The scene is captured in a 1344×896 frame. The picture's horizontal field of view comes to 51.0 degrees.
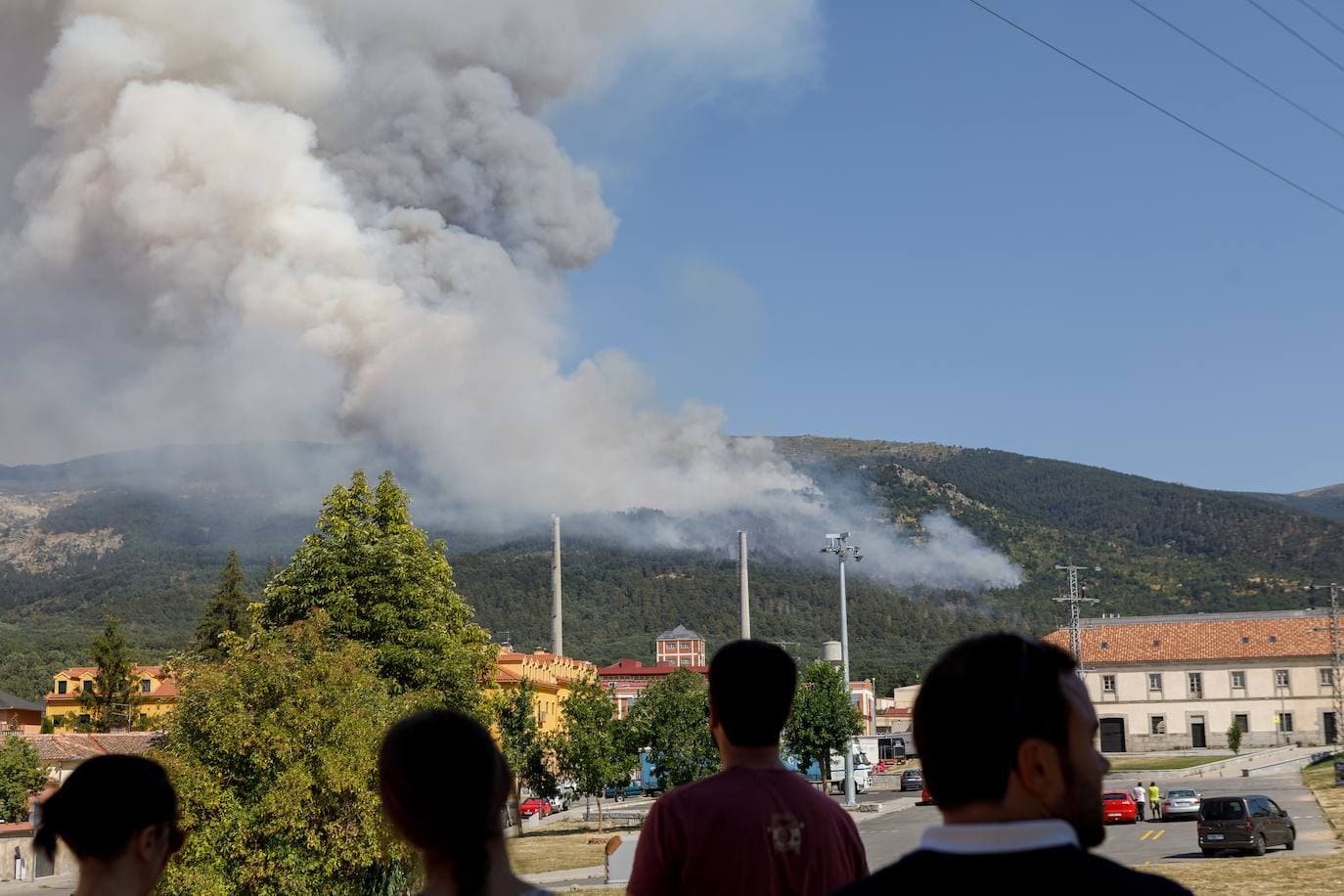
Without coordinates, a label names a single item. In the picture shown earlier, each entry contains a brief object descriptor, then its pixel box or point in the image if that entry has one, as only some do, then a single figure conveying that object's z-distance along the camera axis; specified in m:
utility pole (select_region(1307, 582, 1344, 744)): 87.69
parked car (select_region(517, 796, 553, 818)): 70.19
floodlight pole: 51.76
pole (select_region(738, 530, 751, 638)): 66.44
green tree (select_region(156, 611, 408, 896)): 22.58
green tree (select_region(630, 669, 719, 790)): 61.75
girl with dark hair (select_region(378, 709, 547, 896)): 3.06
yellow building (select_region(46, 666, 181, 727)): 83.19
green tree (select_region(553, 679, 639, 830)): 59.56
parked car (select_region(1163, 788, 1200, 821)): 45.47
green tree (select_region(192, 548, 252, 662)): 73.88
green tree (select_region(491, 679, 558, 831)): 63.22
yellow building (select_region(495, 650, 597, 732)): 92.00
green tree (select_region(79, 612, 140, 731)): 80.19
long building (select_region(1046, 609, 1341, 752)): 100.12
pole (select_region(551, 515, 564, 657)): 84.81
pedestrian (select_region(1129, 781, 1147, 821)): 48.19
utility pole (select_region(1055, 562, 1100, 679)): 72.88
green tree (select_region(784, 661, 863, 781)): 63.22
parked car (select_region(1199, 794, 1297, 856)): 30.70
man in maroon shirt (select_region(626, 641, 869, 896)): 4.22
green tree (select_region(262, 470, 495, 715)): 36.38
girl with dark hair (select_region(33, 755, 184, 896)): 3.55
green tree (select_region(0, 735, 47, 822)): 56.81
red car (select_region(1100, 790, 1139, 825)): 44.06
